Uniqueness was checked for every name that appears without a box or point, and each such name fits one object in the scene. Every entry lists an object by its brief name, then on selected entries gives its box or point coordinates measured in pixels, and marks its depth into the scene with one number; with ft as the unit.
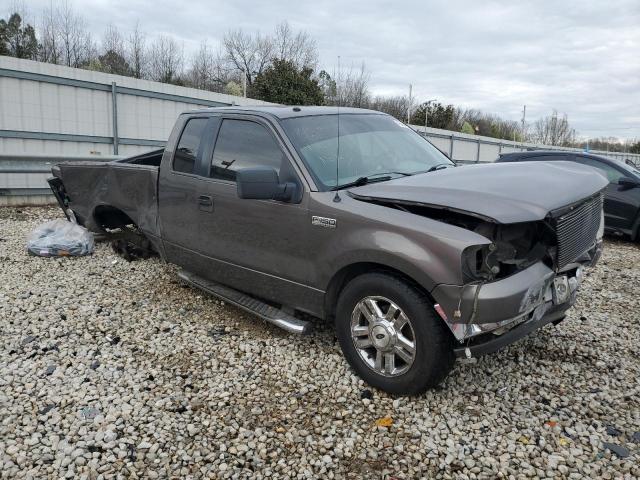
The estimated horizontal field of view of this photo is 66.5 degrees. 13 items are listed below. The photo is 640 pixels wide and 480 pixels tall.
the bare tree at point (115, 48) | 92.73
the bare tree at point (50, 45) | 81.33
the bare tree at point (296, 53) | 110.63
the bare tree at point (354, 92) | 99.71
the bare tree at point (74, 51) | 84.74
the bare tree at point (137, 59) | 95.97
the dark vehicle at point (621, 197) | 28.04
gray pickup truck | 9.16
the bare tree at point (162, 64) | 98.63
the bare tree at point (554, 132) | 211.41
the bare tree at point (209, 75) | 104.22
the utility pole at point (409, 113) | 103.95
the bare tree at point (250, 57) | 120.26
